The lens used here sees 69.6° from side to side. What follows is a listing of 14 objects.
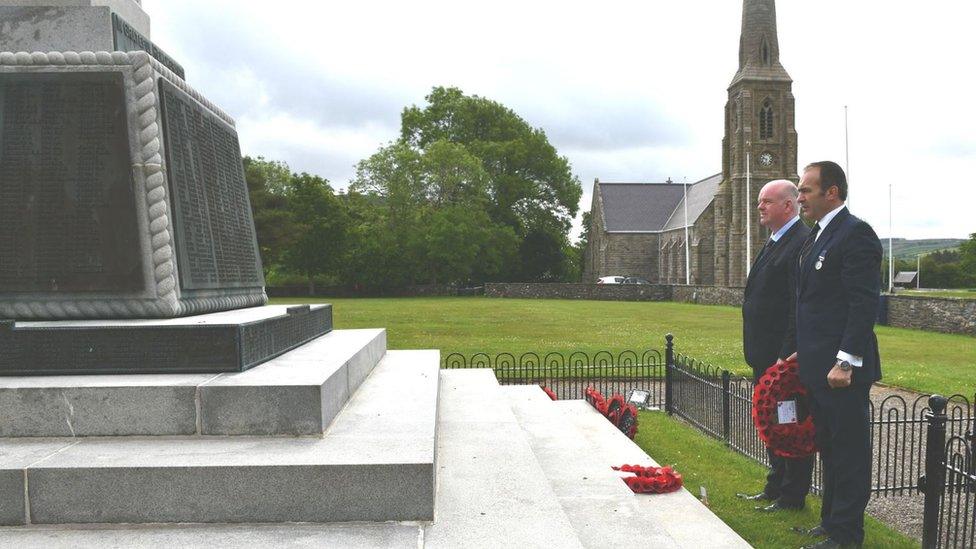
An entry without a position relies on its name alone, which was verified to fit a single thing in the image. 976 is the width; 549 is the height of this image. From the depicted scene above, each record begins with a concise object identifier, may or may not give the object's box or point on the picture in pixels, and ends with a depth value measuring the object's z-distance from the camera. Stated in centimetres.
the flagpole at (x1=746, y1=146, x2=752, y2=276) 5266
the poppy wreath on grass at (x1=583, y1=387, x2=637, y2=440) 810
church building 5972
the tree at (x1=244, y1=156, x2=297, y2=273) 5500
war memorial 376
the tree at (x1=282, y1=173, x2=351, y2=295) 5809
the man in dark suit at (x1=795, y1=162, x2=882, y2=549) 425
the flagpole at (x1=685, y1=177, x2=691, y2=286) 5944
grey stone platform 364
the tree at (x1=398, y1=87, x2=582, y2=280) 6097
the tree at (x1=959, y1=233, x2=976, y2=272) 8669
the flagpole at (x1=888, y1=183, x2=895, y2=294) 4666
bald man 536
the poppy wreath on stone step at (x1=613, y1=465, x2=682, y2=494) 560
